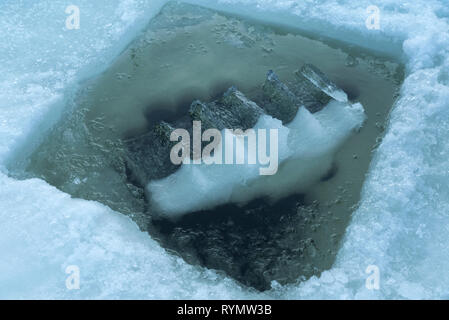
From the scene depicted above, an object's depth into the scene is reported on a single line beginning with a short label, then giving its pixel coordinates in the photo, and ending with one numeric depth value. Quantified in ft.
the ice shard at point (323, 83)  17.29
